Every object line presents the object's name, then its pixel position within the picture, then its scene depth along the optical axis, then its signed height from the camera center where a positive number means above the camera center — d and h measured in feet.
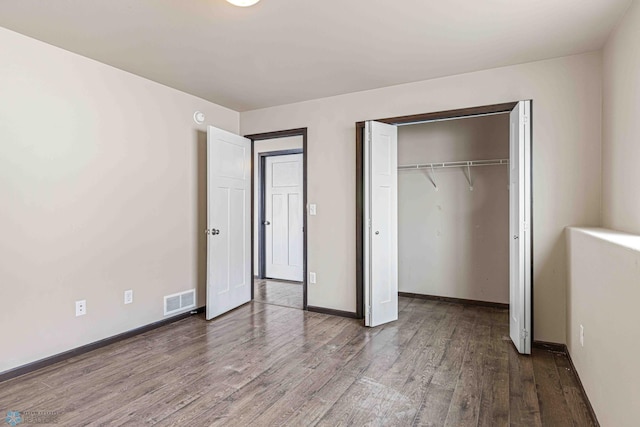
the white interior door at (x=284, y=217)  18.20 -0.24
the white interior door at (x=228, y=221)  11.97 -0.32
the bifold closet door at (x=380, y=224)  11.30 -0.38
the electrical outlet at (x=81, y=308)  9.14 -2.51
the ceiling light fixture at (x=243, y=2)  6.42 +3.91
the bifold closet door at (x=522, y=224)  9.02 -0.32
